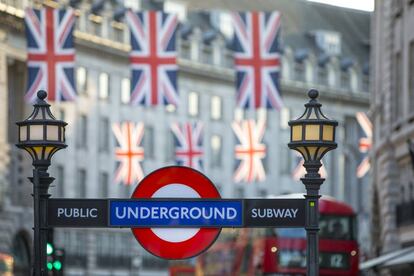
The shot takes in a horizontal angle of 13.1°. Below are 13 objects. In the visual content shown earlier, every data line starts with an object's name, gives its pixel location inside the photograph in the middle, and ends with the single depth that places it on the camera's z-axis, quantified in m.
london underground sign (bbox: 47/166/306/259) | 16.66
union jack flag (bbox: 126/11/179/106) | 47.91
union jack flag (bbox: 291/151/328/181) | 79.62
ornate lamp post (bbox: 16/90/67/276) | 17.30
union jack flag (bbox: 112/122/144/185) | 65.73
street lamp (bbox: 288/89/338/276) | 17.19
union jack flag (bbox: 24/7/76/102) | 46.34
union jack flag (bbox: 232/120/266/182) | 66.62
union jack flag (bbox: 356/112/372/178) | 69.47
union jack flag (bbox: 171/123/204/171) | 65.62
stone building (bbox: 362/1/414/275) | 47.19
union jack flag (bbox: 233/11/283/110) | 48.19
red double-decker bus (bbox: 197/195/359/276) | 46.97
